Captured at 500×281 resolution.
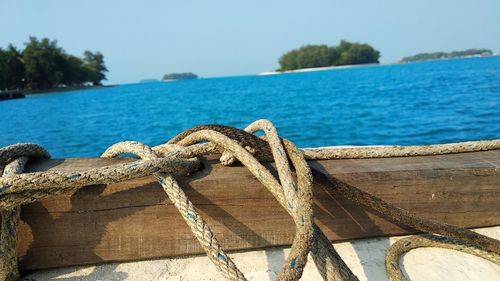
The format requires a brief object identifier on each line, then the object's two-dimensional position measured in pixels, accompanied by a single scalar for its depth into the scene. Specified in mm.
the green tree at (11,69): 54844
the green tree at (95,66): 79412
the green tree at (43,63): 56812
